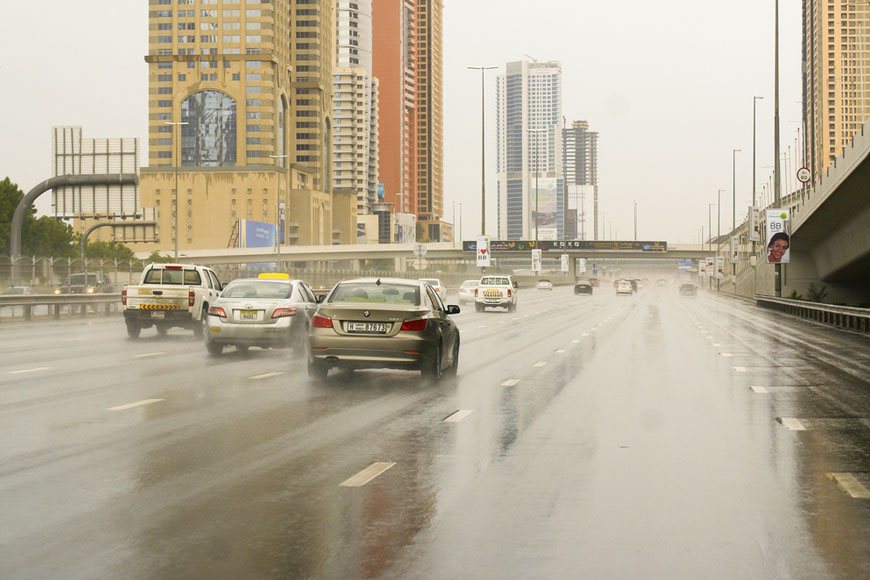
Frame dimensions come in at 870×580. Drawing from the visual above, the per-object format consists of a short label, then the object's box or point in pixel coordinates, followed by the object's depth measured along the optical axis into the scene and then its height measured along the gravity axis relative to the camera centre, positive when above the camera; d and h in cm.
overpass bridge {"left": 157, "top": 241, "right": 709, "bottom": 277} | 13312 +391
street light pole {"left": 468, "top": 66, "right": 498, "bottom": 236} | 7212 +877
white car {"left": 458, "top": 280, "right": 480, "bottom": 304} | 6738 -36
